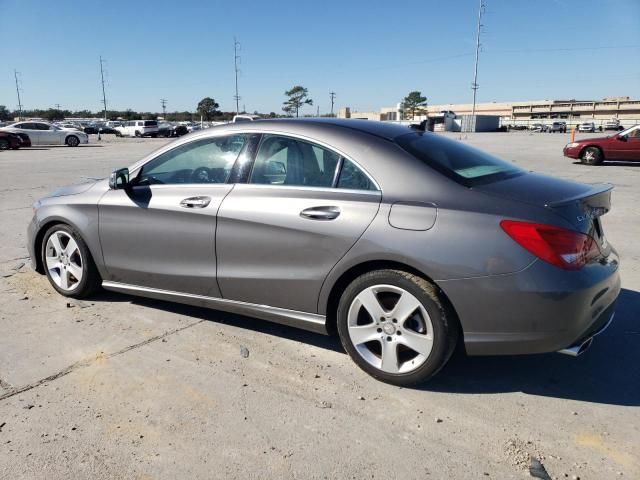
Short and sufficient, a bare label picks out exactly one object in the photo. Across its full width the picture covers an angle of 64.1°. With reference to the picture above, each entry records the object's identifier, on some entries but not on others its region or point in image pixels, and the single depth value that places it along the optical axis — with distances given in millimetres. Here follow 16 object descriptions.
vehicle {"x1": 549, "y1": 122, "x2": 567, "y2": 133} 74125
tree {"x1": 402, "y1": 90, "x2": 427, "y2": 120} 118062
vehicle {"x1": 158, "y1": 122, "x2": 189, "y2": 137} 51281
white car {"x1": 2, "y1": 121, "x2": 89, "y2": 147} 29688
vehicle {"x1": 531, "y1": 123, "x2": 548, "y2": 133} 78938
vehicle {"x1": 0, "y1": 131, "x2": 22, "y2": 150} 26297
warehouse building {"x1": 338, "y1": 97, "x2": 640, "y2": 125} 101000
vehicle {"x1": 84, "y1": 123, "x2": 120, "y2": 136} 57969
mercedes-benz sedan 2746
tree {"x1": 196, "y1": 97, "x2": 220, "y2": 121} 105625
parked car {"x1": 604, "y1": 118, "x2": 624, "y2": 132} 71988
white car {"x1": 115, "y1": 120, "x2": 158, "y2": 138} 51625
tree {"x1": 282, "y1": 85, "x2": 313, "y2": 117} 100750
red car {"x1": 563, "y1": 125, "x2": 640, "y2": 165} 17078
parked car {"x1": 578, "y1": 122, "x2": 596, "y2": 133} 68125
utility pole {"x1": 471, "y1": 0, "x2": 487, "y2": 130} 70412
